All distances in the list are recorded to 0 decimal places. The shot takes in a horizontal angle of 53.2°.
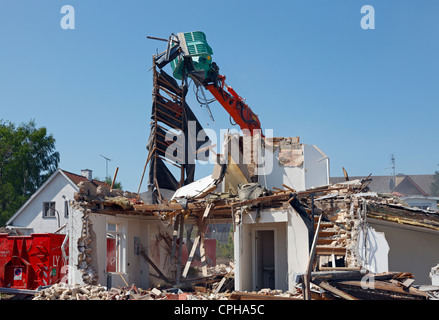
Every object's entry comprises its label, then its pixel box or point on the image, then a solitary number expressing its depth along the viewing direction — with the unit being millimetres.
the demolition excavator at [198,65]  16250
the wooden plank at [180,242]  15814
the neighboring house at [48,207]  28406
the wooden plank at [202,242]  15648
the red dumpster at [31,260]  16609
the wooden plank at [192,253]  15496
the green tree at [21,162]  36438
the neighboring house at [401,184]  41900
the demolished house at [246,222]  11766
